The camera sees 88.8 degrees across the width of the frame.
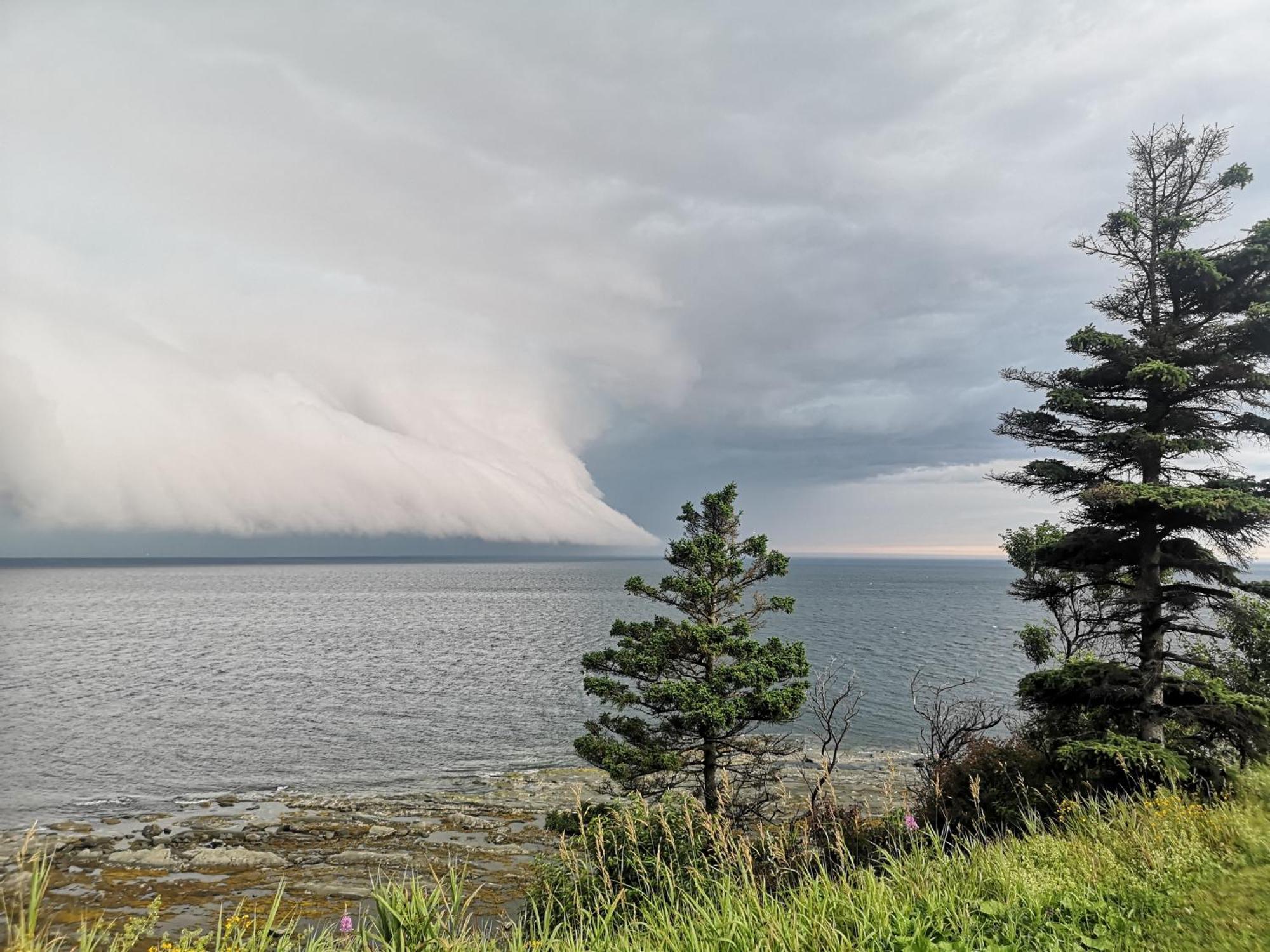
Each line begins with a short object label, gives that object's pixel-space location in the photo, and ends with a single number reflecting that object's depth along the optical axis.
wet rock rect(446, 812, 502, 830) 24.66
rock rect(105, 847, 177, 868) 21.12
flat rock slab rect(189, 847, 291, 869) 21.12
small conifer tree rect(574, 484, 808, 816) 16.02
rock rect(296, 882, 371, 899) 19.13
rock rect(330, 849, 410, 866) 21.39
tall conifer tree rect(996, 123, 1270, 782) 12.48
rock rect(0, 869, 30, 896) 19.25
